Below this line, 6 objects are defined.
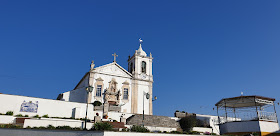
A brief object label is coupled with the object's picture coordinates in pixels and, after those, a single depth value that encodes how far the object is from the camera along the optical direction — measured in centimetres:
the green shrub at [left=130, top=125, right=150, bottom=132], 2105
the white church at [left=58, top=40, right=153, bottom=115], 3975
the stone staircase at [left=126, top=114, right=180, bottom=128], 3048
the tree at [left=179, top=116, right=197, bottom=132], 3256
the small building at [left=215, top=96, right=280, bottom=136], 2891
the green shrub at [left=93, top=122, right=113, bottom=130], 1914
